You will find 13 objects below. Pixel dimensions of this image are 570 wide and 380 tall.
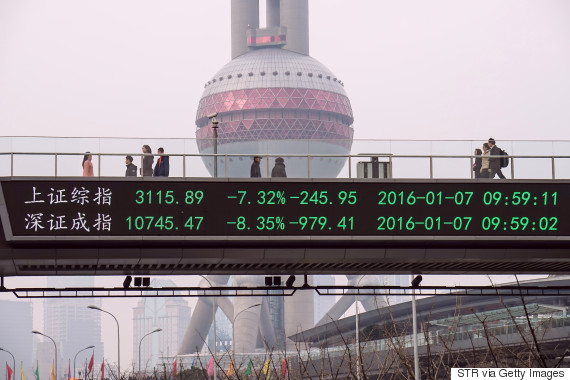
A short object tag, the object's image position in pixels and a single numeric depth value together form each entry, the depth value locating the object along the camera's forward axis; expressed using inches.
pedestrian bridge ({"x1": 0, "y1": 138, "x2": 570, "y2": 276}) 1248.8
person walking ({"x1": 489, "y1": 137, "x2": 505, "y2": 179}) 1346.0
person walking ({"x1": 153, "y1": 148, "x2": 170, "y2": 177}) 1301.7
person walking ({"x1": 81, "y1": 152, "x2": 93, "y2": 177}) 1295.9
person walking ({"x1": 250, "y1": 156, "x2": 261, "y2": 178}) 1298.0
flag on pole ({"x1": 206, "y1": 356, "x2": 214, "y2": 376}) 4559.5
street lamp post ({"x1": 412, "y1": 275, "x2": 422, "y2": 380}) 2153.1
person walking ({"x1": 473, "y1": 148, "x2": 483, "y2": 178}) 1342.3
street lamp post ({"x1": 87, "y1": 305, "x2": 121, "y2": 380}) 3270.4
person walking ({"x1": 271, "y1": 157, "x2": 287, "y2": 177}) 1311.5
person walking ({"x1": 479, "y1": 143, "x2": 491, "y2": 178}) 1346.0
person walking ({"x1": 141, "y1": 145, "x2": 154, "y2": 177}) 1301.7
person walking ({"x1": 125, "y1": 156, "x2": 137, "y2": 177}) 1297.5
